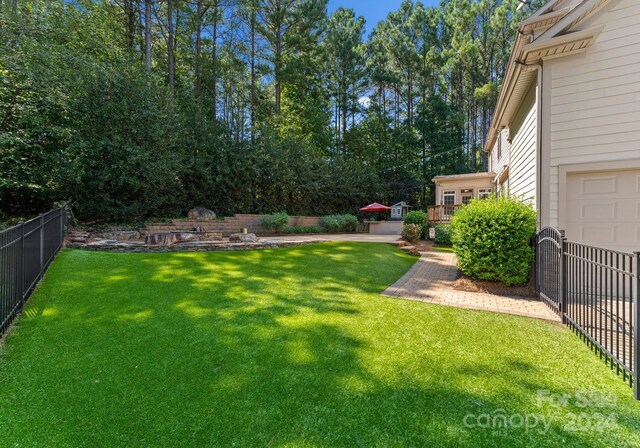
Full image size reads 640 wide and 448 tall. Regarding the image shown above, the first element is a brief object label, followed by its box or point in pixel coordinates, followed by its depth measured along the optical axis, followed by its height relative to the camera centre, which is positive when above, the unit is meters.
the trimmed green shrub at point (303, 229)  15.98 -0.58
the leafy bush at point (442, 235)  12.39 -0.71
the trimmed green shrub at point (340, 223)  18.17 -0.28
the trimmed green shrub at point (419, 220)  13.53 -0.09
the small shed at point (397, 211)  19.91 +0.44
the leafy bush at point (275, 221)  15.19 -0.13
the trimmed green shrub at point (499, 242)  5.53 -0.45
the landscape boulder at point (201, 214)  13.29 +0.24
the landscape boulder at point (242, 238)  10.10 -0.67
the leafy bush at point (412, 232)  12.71 -0.60
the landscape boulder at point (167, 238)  8.90 -0.57
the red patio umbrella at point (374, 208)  20.48 +0.69
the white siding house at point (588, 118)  5.34 +1.80
